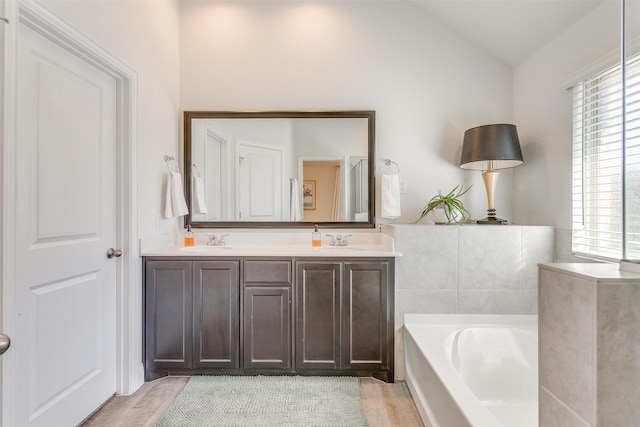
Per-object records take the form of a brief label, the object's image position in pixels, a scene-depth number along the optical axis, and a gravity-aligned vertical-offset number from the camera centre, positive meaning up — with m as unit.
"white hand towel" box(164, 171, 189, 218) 2.38 +0.09
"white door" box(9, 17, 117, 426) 1.40 -0.13
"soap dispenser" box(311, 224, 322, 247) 2.53 -0.21
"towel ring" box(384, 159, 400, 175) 2.62 +0.39
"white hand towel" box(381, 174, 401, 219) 2.52 +0.12
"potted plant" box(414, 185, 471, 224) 2.39 +0.03
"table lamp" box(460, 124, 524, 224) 2.24 +0.42
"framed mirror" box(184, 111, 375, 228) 2.60 +0.35
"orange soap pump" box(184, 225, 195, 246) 2.58 -0.21
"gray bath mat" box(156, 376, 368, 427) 1.78 -1.14
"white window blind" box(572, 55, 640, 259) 1.78 +0.27
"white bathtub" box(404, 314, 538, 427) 1.71 -0.87
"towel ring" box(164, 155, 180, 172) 2.44 +0.40
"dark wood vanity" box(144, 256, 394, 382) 2.16 -0.65
